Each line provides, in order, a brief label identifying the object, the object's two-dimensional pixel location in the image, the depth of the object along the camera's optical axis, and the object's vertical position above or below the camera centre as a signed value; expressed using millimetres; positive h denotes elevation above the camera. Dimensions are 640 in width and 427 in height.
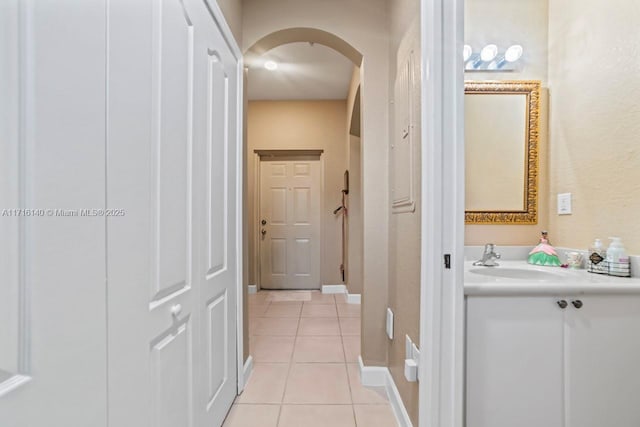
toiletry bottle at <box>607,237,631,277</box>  1278 -210
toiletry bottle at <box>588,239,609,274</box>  1347 -221
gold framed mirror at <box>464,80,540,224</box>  1761 +383
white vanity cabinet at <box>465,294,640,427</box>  1126 -585
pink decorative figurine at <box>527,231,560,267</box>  1603 -237
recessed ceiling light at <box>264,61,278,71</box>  3230 +1684
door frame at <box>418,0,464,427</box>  1073 -2
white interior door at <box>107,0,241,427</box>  751 -14
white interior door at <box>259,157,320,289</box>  4512 -242
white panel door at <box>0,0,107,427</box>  482 -8
